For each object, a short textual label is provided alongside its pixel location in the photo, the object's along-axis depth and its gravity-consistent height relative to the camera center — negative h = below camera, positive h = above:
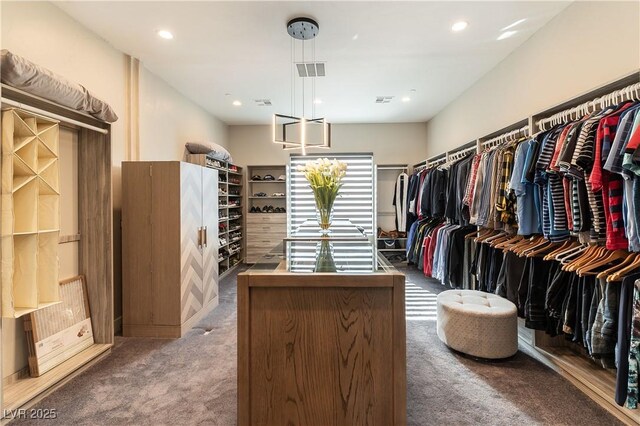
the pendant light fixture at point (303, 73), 2.76 +1.60
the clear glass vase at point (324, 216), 2.79 -0.06
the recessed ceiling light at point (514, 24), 2.72 +1.64
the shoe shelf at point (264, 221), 6.13 -0.22
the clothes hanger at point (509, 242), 2.72 -0.29
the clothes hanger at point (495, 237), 2.99 -0.27
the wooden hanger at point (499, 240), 2.88 -0.29
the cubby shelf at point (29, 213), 1.89 -0.02
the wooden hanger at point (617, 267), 1.77 -0.33
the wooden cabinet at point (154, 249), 3.07 -0.38
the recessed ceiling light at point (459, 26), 2.76 +1.64
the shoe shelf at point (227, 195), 5.01 +0.27
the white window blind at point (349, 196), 6.52 +0.28
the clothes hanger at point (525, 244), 2.49 -0.29
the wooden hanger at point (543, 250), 2.34 -0.31
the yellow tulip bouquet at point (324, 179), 2.70 +0.26
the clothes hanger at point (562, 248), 2.18 -0.28
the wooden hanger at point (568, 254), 2.07 -0.30
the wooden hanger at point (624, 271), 1.69 -0.34
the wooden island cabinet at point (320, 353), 1.50 -0.69
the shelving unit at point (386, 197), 6.50 +0.25
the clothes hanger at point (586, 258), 1.94 -0.31
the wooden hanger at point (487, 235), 3.09 -0.27
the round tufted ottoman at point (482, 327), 2.46 -0.95
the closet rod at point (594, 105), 1.89 +0.71
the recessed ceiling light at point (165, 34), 2.89 +1.64
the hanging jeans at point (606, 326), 1.77 -0.67
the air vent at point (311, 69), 3.44 +1.60
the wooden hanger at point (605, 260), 1.86 -0.31
